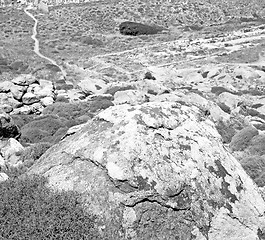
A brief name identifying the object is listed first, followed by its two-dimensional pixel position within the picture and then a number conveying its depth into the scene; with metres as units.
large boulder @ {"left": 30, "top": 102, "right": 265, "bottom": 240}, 6.57
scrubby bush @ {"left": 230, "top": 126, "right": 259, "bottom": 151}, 15.35
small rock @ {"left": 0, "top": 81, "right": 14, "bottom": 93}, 22.39
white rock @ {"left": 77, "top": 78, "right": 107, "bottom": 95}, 27.61
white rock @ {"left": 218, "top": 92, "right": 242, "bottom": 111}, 26.56
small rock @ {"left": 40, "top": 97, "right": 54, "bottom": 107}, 22.64
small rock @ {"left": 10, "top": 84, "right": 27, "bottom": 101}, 22.38
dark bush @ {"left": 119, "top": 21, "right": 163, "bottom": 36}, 78.12
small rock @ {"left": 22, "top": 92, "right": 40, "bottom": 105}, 22.28
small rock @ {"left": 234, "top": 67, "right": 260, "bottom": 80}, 43.97
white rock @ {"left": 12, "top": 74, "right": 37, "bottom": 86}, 23.84
